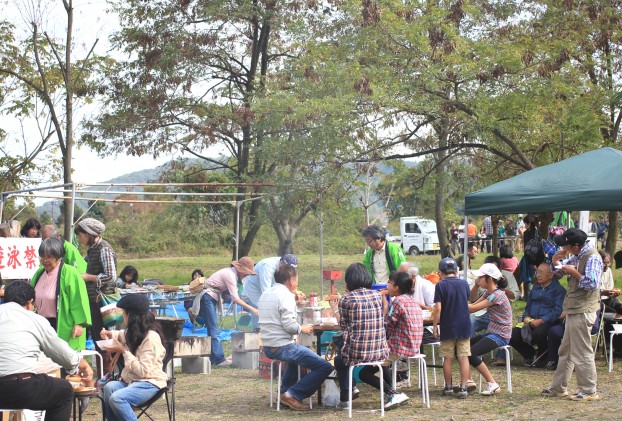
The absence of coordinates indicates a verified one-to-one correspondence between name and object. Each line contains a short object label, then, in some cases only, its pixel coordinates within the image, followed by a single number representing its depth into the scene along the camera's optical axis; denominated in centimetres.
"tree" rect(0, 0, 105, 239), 1734
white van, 3944
